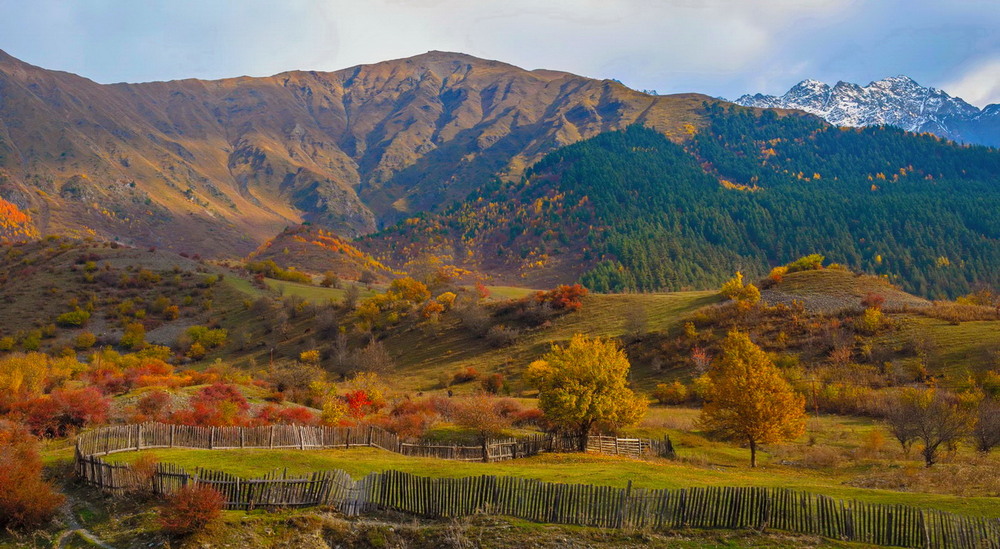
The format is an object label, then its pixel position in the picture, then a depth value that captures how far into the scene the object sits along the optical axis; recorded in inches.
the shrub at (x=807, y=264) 4820.4
